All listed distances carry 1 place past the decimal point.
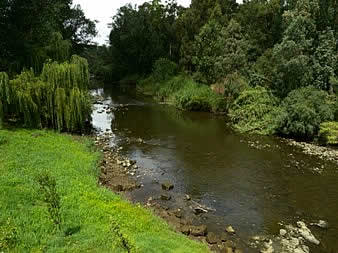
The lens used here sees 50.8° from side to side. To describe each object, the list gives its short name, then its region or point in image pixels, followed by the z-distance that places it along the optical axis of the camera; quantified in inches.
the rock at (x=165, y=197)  660.0
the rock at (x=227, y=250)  493.7
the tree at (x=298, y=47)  1122.7
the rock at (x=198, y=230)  534.6
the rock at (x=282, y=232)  549.5
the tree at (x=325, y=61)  1145.4
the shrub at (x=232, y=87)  1385.3
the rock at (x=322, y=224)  572.7
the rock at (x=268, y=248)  499.8
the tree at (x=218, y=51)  1391.5
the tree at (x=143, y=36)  2375.7
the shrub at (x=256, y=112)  1159.4
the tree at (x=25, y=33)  1071.0
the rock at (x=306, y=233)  532.7
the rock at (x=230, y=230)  550.8
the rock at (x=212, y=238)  518.0
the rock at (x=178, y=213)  593.6
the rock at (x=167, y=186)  708.0
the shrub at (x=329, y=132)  977.5
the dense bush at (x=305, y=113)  1019.9
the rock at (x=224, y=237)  526.9
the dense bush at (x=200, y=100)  1503.4
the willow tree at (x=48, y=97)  901.2
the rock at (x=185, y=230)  535.8
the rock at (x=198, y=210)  614.2
